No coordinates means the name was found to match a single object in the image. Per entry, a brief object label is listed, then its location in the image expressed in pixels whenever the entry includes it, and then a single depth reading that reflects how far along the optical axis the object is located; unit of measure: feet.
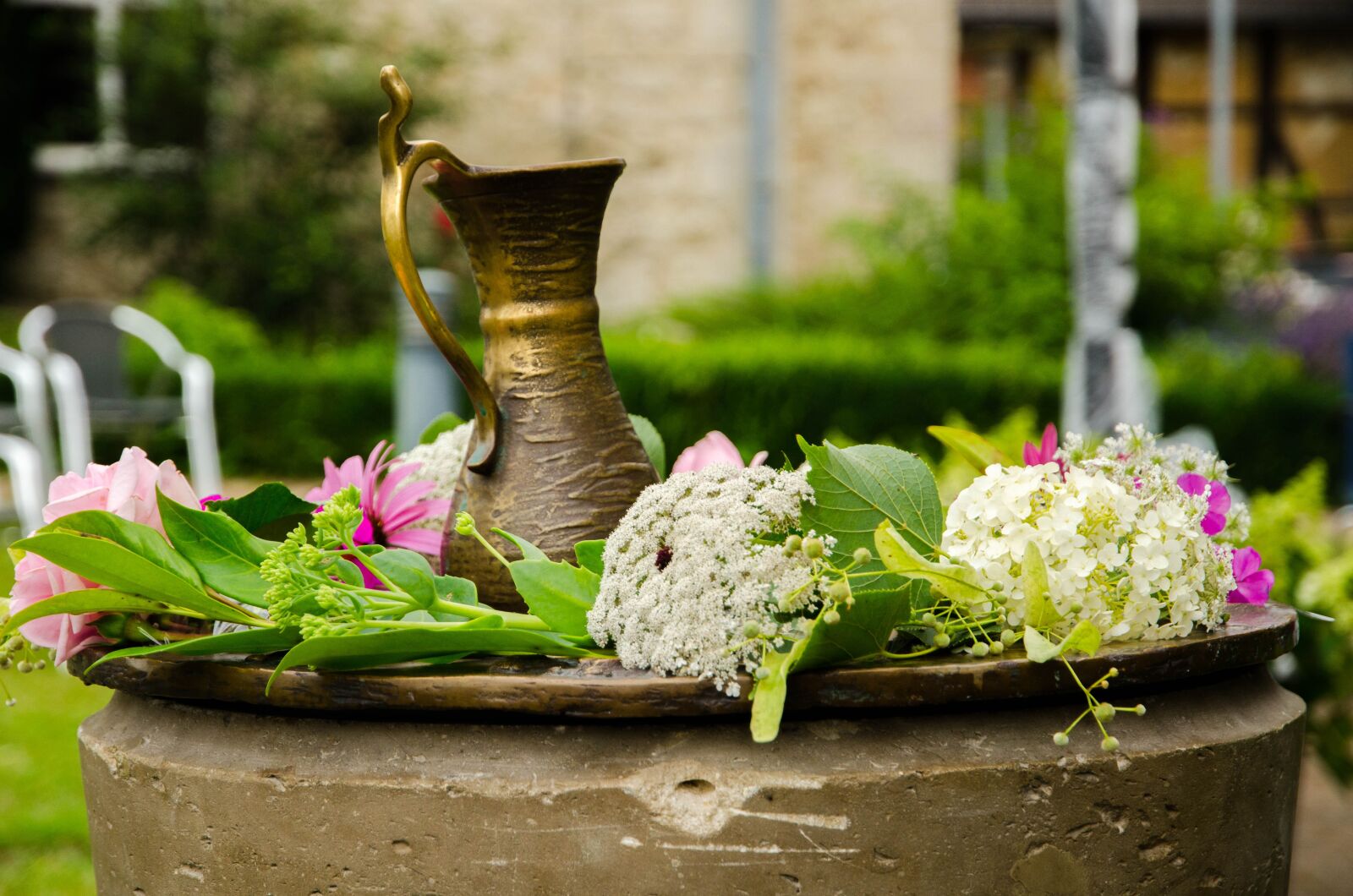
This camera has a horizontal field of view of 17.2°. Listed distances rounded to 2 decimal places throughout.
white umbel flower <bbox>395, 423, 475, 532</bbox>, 7.80
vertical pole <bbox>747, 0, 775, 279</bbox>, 40.88
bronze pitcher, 7.44
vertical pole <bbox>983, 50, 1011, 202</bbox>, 41.47
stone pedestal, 6.91
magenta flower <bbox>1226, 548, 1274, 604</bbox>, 7.57
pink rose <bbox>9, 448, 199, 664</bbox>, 7.18
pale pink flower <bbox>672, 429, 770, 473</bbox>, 7.78
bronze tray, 6.91
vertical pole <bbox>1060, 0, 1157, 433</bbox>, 15.97
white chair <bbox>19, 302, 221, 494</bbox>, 23.76
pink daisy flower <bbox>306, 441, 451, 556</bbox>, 7.65
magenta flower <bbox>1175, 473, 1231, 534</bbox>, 7.46
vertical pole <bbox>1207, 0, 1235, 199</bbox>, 55.51
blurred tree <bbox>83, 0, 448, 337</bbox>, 38.24
